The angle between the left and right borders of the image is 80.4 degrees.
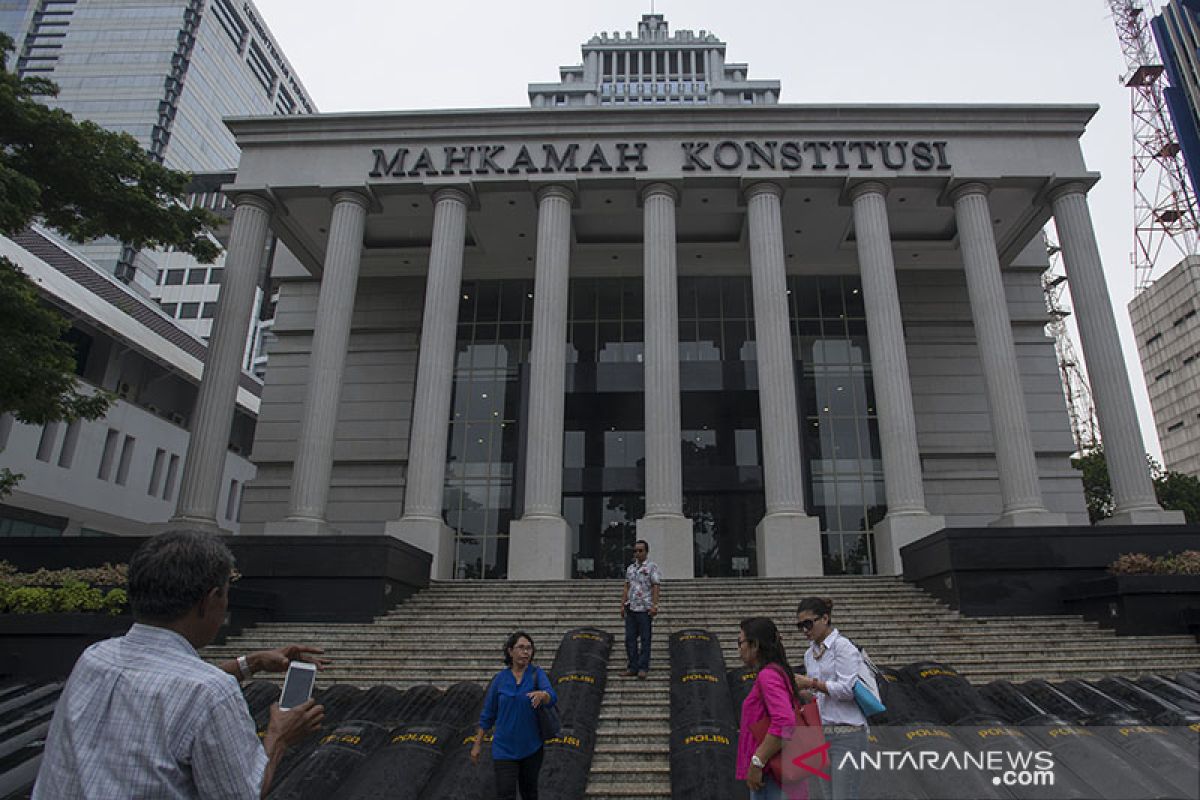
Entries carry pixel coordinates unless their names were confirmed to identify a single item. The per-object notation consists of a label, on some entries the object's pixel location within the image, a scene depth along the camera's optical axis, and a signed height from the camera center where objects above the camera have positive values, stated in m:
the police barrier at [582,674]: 8.39 -0.99
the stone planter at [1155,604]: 13.48 +0.02
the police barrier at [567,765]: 6.84 -1.63
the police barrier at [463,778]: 6.35 -1.62
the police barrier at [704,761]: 6.42 -1.49
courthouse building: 21.52 +9.90
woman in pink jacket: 4.33 -0.65
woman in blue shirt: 5.87 -0.99
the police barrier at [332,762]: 6.28 -1.54
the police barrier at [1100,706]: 7.19 -1.10
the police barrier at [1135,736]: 5.25 -1.13
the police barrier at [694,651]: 9.50 -0.70
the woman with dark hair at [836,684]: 4.74 -0.55
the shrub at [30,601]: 12.27 -0.15
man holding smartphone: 2.24 -0.41
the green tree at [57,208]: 13.58 +8.62
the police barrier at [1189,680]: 9.00 -0.93
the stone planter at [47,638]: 11.79 -0.74
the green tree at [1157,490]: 44.22 +7.10
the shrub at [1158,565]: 14.80 +0.83
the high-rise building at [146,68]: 88.38 +67.40
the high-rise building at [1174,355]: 82.19 +29.26
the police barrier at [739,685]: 8.88 -1.05
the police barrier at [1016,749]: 5.19 -1.22
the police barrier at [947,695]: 7.92 -1.07
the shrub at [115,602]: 12.46 -0.16
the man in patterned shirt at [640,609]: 10.81 -0.14
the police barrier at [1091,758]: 5.30 -1.23
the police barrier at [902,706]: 8.01 -1.17
